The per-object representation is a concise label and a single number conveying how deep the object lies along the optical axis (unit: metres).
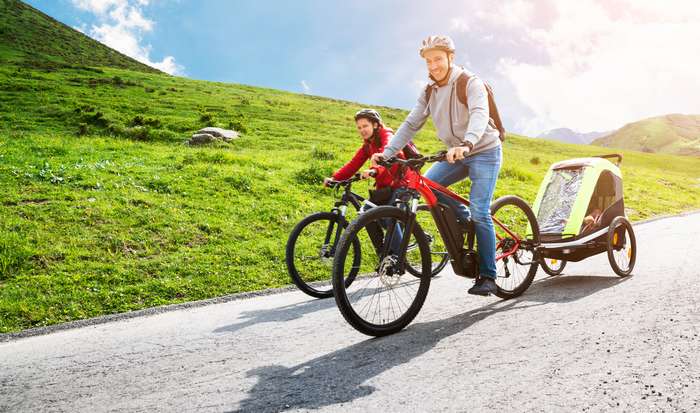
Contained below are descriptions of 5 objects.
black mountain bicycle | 6.80
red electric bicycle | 4.55
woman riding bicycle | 7.27
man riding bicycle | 5.18
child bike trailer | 7.09
